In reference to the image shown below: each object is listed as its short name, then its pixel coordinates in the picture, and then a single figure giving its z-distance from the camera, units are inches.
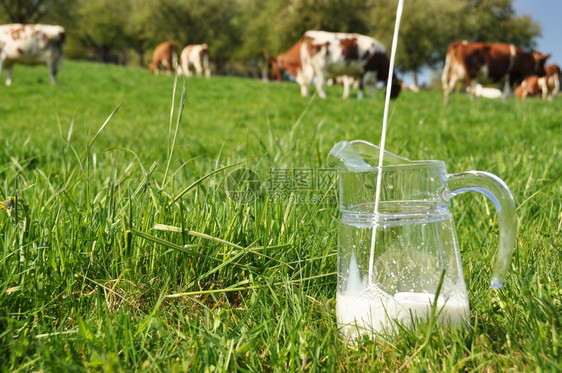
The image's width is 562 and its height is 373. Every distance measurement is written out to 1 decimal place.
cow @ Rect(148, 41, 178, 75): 922.1
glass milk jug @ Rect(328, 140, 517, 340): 41.6
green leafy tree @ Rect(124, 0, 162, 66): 1568.7
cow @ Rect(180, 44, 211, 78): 959.6
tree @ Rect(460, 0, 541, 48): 1653.5
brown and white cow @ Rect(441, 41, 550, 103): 494.0
